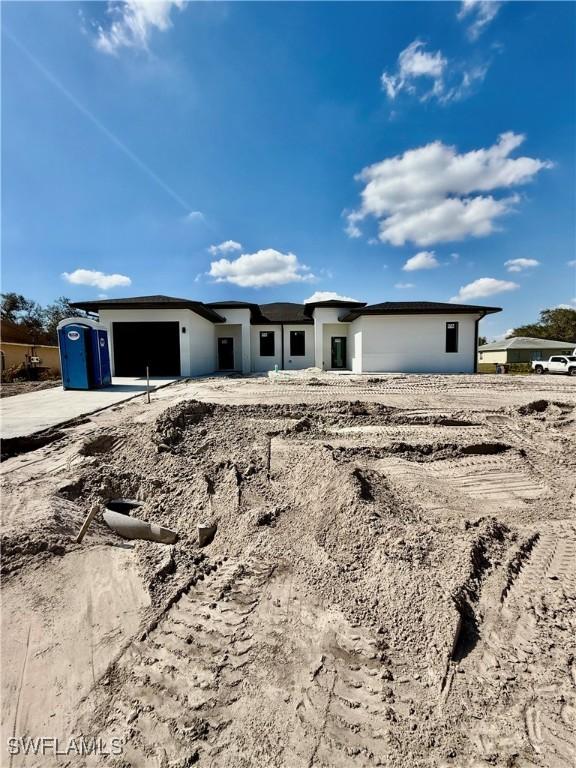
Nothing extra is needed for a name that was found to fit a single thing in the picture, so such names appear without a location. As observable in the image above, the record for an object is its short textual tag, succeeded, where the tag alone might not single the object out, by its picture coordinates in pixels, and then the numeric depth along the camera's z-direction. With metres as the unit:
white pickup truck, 18.37
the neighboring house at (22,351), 18.11
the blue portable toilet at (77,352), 9.88
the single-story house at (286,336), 14.79
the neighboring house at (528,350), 33.72
